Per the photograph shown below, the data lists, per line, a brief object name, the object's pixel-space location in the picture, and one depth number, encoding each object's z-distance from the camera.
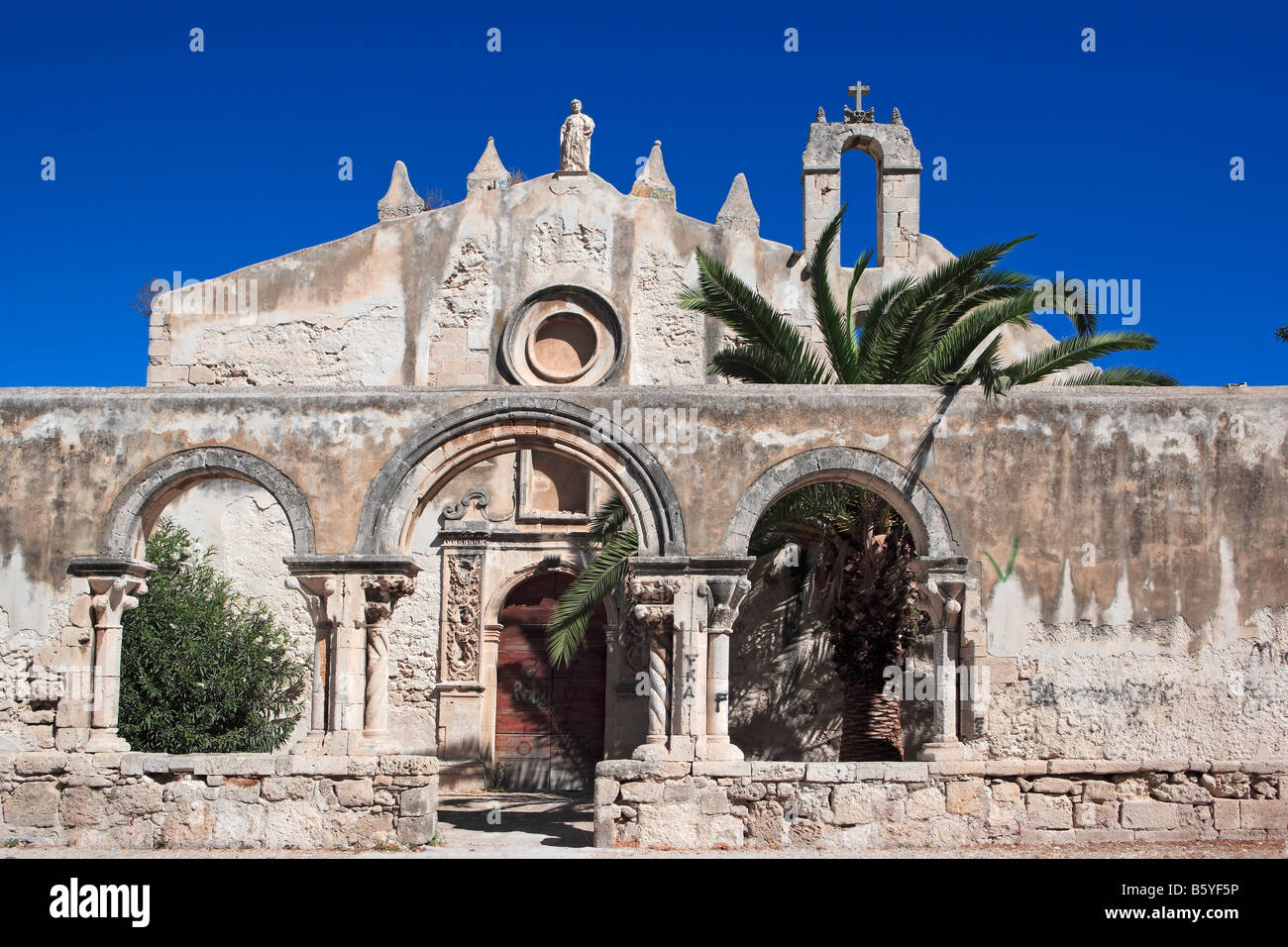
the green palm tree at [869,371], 12.22
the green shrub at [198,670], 14.77
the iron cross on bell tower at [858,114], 18.12
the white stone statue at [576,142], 18.30
